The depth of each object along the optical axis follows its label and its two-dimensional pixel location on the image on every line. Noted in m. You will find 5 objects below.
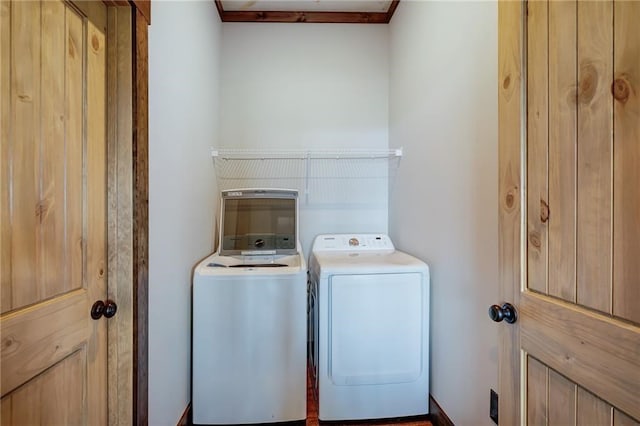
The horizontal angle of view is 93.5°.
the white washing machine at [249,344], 1.62
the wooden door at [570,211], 0.58
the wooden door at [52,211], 0.72
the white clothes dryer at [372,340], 1.70
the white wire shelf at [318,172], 2.44
